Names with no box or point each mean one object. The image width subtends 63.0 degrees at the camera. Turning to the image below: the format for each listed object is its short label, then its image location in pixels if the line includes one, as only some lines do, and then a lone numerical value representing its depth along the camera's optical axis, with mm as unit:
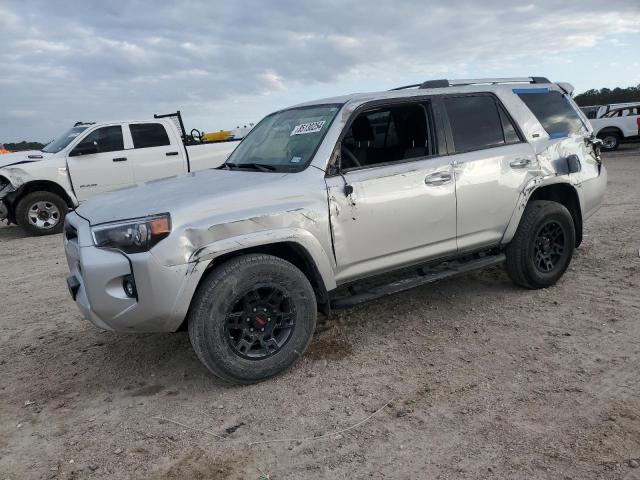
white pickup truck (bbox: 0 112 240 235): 8984
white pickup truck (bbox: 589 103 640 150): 18406
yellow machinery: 15478
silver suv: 3033
